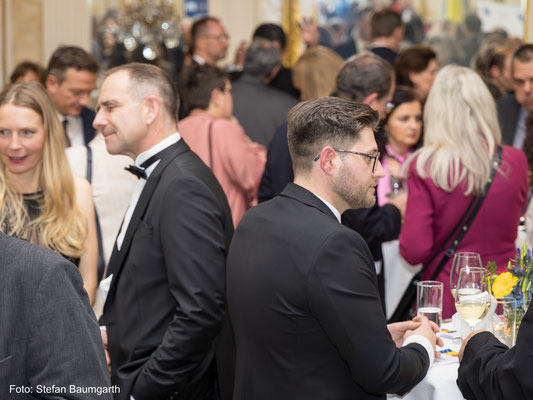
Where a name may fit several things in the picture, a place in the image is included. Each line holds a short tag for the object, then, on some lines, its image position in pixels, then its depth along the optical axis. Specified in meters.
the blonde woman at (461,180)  3.38
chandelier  8.23
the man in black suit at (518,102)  5.14
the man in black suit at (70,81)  4.93
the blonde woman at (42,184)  3.08
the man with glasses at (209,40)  6.96
